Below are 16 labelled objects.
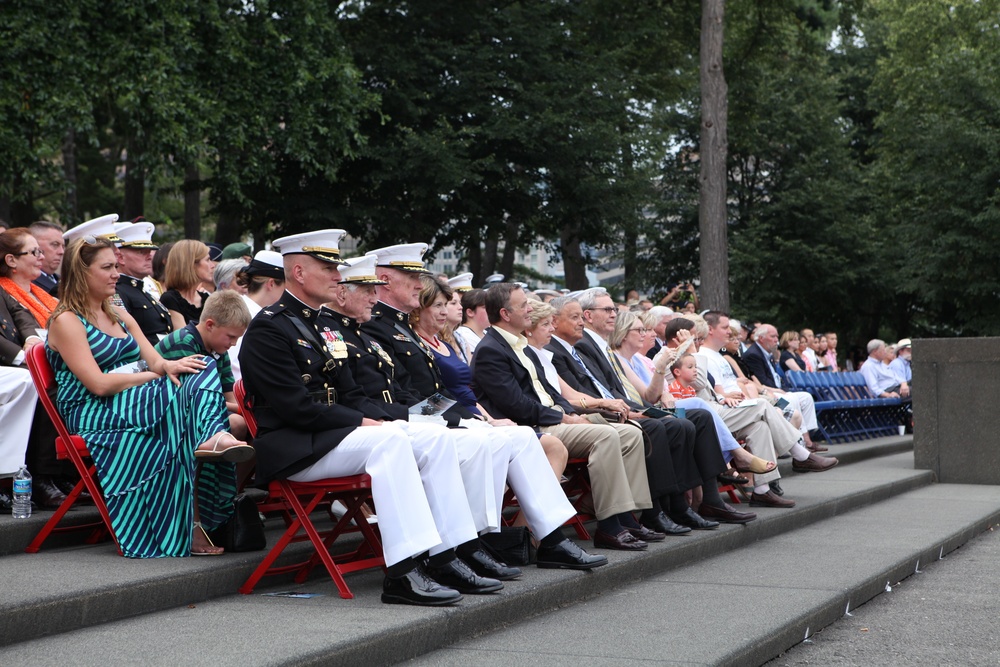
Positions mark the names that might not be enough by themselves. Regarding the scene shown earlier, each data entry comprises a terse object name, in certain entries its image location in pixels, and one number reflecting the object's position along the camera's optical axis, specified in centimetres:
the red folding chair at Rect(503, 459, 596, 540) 751
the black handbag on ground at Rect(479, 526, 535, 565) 644
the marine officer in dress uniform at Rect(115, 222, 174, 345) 700
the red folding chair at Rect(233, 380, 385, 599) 537
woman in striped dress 562
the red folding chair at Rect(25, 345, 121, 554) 563
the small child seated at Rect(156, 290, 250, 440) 594
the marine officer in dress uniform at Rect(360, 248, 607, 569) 609
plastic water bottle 584
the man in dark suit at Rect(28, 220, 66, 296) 758
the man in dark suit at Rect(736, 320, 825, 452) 1253
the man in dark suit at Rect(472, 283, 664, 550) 717
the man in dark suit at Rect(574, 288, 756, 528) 802
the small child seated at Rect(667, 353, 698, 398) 935
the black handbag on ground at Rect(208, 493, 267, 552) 582
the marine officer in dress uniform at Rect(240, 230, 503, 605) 523
